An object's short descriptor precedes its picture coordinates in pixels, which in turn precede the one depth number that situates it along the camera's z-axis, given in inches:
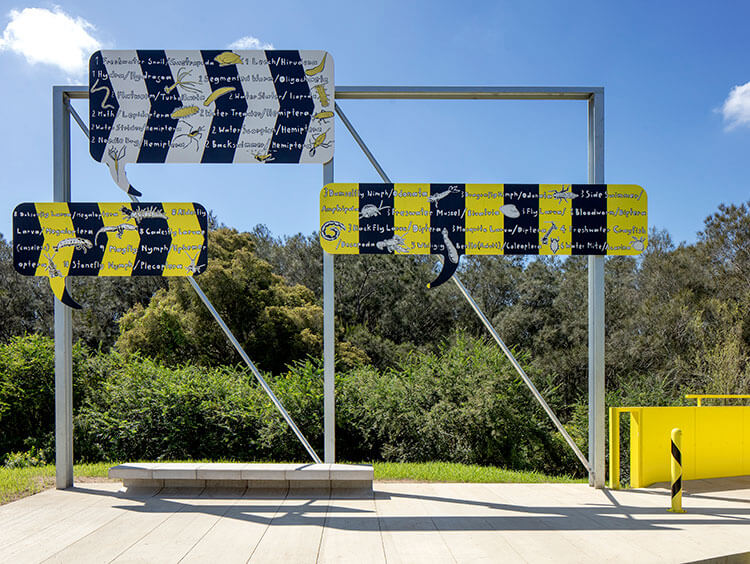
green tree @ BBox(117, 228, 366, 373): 721.6
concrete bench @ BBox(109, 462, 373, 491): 227.8
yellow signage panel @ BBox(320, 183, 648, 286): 244.8
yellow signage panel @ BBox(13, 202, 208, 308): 245.0
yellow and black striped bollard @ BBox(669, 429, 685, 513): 205.6
